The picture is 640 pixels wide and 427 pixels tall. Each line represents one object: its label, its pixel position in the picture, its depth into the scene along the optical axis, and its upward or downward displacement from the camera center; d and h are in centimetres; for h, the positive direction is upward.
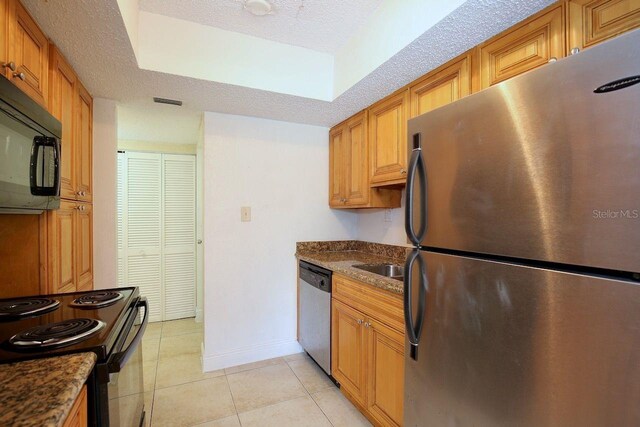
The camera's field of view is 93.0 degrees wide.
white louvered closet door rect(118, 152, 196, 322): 347 -19
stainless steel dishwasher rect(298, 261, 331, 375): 230 -81
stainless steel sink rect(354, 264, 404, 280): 231 -43
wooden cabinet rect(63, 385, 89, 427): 75 -52
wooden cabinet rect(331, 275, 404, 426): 158 -82
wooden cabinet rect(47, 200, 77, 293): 149 -18
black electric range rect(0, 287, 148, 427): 91 -41
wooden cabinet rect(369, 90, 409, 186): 202 +53
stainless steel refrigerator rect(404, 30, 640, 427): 69 -10
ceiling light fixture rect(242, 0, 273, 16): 167 +116
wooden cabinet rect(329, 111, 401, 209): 241 +37
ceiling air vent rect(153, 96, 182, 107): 229 +86
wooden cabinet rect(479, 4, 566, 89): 118 +71
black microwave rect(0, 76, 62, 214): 97 +22
